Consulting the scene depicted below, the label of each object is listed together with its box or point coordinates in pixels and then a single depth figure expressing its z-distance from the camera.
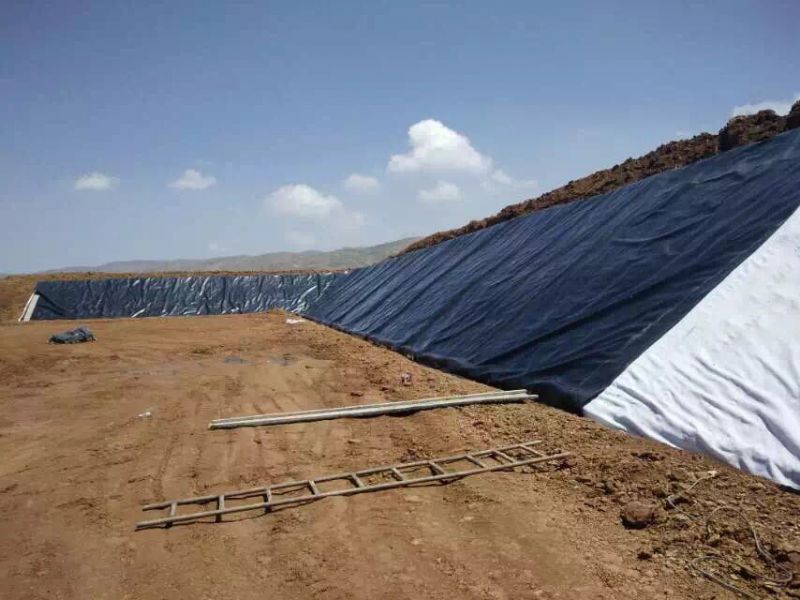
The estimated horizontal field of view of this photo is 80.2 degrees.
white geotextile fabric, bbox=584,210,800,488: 3.39
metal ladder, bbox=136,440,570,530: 3.34
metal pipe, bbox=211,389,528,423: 5.41
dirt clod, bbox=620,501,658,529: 2.84
